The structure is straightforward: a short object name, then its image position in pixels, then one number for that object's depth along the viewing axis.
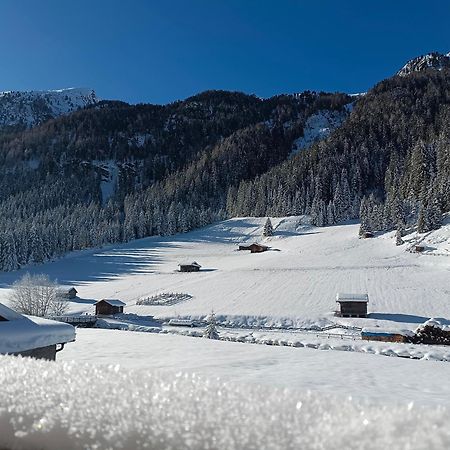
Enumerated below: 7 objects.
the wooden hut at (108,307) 47.84
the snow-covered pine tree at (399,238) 74.19
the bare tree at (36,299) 44.44
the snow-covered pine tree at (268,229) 108.99
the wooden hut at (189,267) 75.12
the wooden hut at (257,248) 91.94
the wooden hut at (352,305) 42.69
